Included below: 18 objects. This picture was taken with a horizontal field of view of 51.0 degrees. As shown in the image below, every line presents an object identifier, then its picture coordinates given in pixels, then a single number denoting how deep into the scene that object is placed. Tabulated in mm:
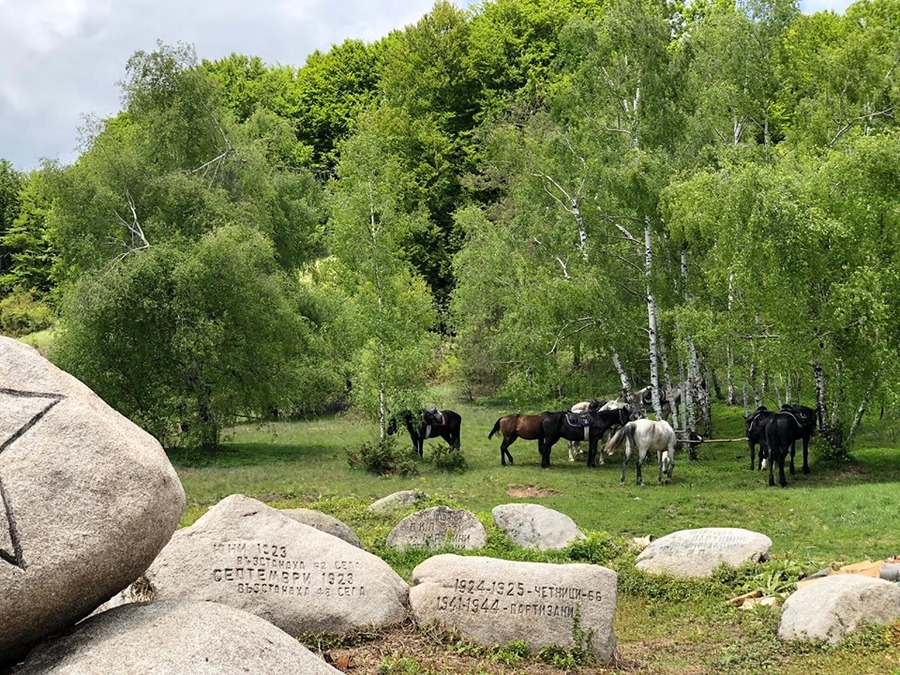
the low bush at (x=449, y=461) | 28703
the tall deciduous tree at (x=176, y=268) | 31547
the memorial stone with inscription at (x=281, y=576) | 10336
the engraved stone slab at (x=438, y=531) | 16078
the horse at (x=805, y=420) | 25016
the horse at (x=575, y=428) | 29484
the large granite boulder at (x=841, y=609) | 10320
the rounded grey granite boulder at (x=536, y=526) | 16750
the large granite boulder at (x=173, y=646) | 6172
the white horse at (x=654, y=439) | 25906
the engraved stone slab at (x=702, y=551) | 14898
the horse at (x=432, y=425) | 31250
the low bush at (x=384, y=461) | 28375
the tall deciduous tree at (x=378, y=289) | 31781
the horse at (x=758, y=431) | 25845
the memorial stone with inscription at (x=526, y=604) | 10117
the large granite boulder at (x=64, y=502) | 5898
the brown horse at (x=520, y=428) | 30109
